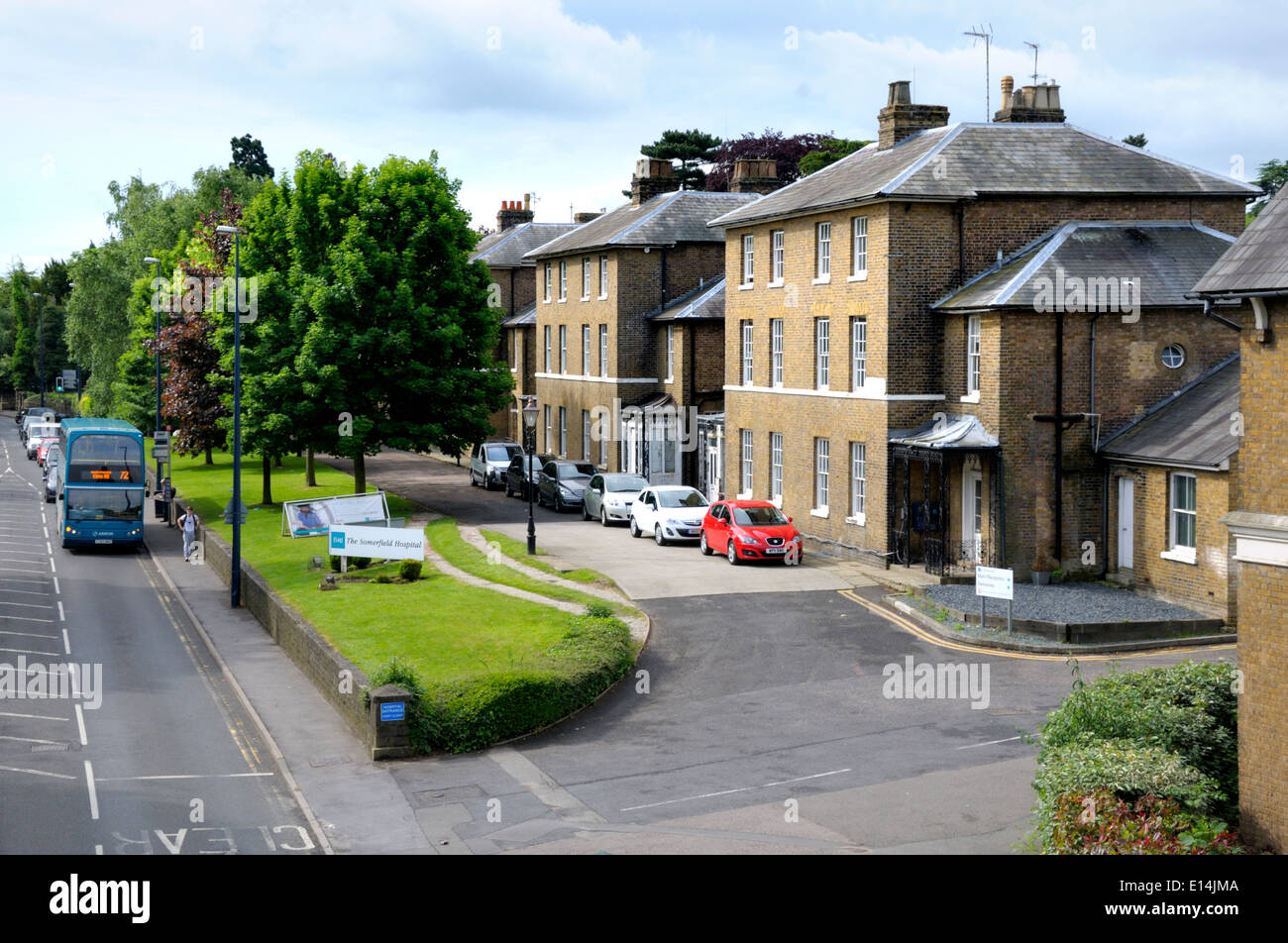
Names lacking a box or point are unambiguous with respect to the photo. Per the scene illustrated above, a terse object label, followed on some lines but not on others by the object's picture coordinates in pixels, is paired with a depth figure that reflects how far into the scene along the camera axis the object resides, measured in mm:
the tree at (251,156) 109312
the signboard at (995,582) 24766
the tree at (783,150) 81062
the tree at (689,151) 88812
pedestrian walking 42812
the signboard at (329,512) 37156
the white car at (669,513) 37250
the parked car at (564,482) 46344
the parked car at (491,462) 53750
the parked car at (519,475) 50438
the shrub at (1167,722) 14234
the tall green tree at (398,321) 42844
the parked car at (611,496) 41750
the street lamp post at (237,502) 33531
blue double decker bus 43219
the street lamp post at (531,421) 35062
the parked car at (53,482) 56144
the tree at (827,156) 73812
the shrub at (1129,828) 11953
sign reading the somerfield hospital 33094
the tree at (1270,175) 65500
